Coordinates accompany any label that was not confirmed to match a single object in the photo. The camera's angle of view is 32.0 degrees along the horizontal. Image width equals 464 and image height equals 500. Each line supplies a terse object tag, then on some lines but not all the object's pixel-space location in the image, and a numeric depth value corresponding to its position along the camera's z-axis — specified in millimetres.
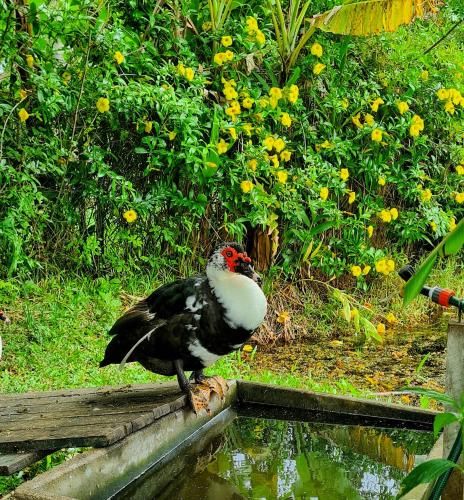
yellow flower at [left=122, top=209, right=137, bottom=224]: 6211
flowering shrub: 5965
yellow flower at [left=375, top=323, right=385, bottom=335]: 6827
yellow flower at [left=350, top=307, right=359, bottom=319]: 6710
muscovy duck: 3672
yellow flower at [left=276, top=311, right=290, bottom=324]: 6762
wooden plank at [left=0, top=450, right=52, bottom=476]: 2910
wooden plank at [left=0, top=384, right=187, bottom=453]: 3135
